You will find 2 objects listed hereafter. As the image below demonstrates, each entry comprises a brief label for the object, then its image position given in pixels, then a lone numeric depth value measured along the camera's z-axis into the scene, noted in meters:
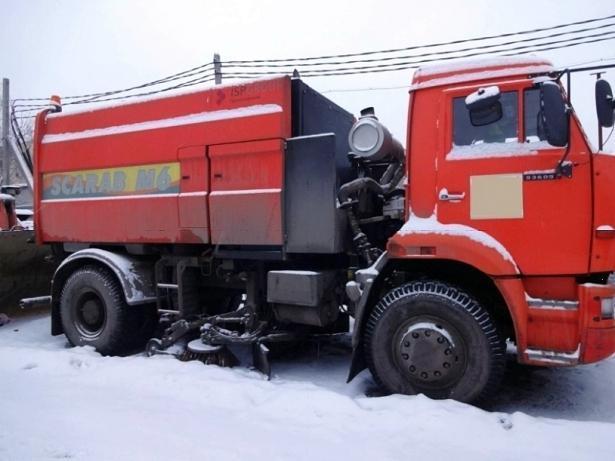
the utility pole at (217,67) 14.69
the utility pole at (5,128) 19.34
